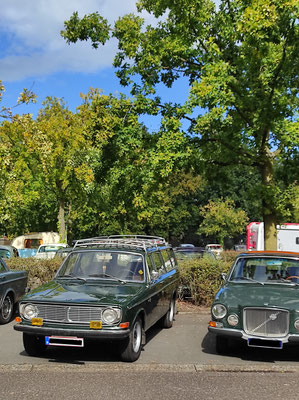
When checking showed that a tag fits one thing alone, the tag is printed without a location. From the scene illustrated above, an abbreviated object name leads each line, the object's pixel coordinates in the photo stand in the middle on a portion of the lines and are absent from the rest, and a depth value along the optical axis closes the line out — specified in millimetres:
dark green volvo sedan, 6609
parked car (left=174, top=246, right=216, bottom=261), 12930
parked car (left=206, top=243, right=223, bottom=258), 44031
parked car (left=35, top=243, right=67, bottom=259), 21944
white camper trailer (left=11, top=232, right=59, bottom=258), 32281
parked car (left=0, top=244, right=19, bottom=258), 16844
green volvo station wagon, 6309
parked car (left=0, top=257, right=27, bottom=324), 9374
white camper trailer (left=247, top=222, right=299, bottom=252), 25547
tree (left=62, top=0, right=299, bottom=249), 12039
